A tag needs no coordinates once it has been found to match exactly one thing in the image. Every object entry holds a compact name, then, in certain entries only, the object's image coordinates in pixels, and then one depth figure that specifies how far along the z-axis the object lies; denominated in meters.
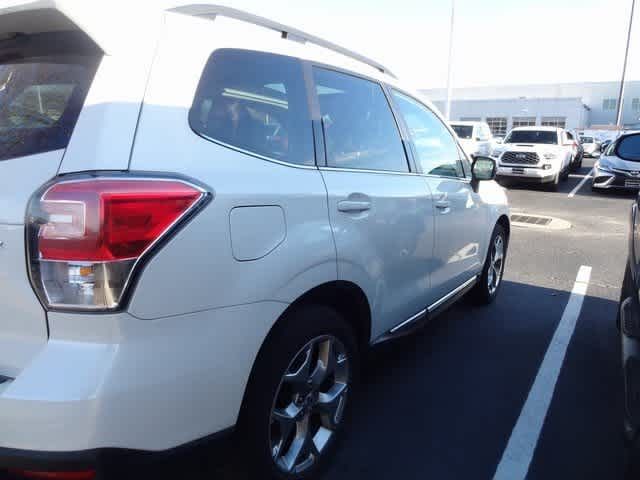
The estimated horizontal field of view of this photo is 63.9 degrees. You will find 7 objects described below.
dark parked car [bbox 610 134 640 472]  1.94
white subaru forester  1.49
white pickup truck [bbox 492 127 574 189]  14.28
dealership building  63.62
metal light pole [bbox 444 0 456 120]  22.70
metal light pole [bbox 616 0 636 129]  36.45
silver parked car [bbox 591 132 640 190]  12.92
